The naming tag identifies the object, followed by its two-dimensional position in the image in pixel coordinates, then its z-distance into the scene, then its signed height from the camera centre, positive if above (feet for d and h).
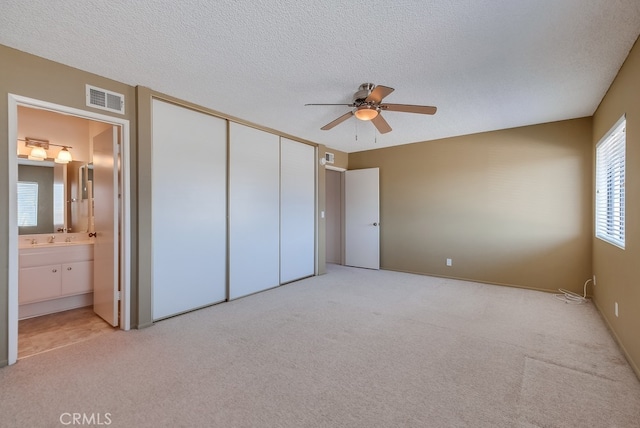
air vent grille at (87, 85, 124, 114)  9.07 +3.55
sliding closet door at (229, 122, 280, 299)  13.24 -0.02
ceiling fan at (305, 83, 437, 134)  9.09 +3.44
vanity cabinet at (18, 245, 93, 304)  10.77 -2.43
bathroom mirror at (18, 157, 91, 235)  12.19 +0.57
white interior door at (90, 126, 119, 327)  10.02 -0.51
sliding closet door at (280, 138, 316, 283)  15.97 +0.04
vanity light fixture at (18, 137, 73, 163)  12.08 +2.55
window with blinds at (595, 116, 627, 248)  9.29 +0.97
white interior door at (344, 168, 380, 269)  19.77 -0.50
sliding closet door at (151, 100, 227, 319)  10.61 +0.06
